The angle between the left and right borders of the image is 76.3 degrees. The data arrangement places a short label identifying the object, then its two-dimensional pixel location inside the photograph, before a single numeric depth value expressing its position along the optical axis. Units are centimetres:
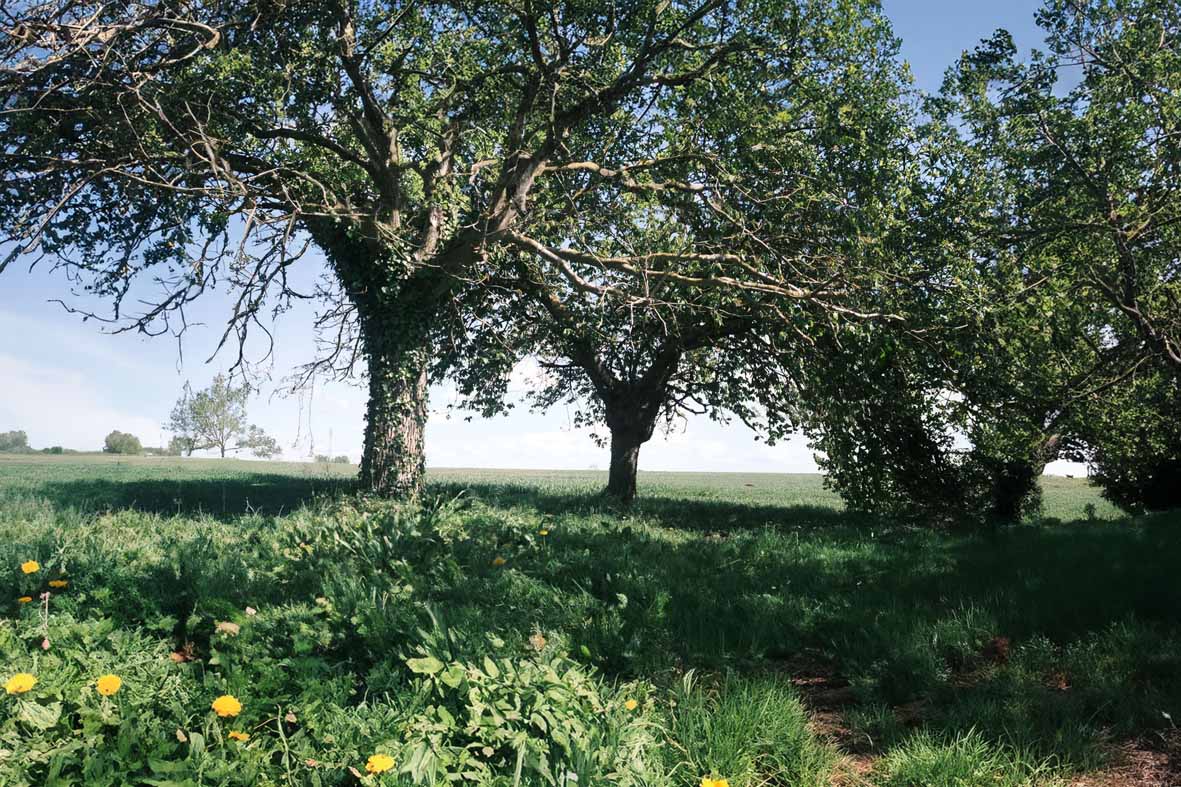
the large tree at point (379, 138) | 1095
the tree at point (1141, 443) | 1345
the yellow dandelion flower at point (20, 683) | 365
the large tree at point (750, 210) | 1252
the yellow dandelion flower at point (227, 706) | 362
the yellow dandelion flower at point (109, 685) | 372
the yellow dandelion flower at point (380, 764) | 314
